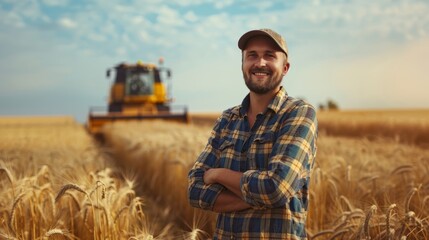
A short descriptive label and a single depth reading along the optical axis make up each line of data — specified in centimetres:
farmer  196
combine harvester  1745
